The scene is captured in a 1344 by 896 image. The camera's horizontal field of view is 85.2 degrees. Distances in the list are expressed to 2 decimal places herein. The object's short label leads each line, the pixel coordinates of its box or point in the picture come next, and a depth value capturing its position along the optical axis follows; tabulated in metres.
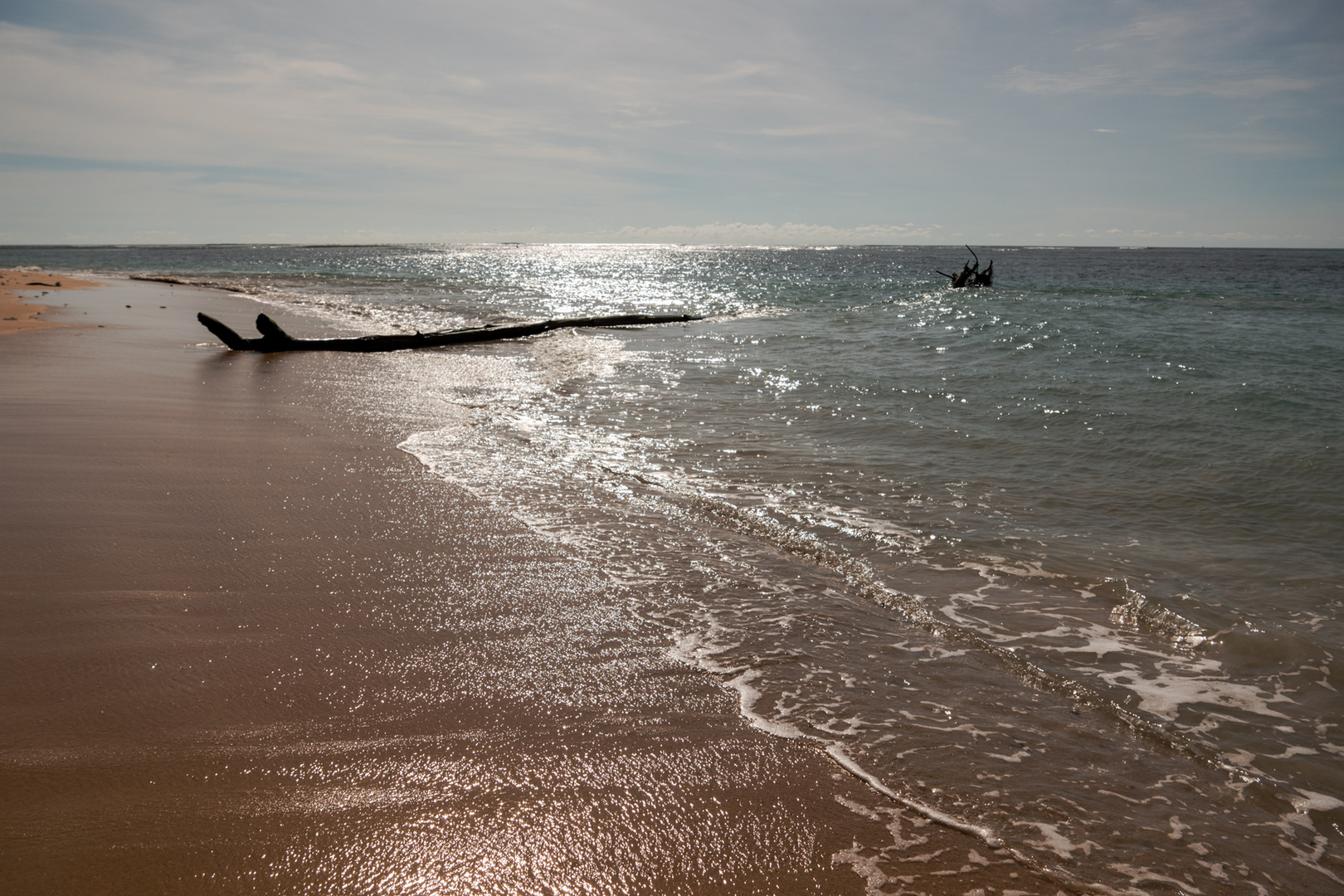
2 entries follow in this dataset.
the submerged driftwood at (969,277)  41.16
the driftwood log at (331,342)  15.25
